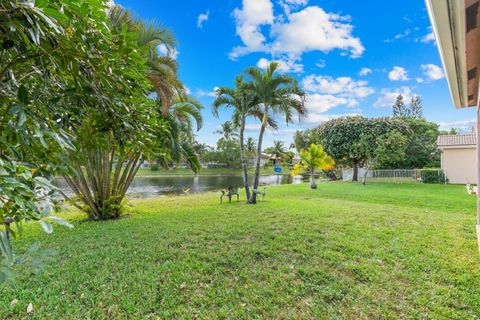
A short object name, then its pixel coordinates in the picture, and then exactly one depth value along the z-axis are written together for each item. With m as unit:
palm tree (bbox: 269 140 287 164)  53.31
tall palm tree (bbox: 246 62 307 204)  7.82
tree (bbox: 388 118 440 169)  21.16
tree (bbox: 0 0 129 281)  0.94
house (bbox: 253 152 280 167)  56.85
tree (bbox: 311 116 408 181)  17.08
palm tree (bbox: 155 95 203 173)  7.02
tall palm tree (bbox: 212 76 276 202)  8.19
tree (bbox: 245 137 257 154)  43.78
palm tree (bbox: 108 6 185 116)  5.96
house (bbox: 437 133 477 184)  14.83
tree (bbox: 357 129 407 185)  15.26
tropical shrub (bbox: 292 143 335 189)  15.23
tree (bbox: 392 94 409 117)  38.22
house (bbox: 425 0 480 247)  1.73
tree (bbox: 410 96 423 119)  37.38
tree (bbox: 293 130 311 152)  32.79
